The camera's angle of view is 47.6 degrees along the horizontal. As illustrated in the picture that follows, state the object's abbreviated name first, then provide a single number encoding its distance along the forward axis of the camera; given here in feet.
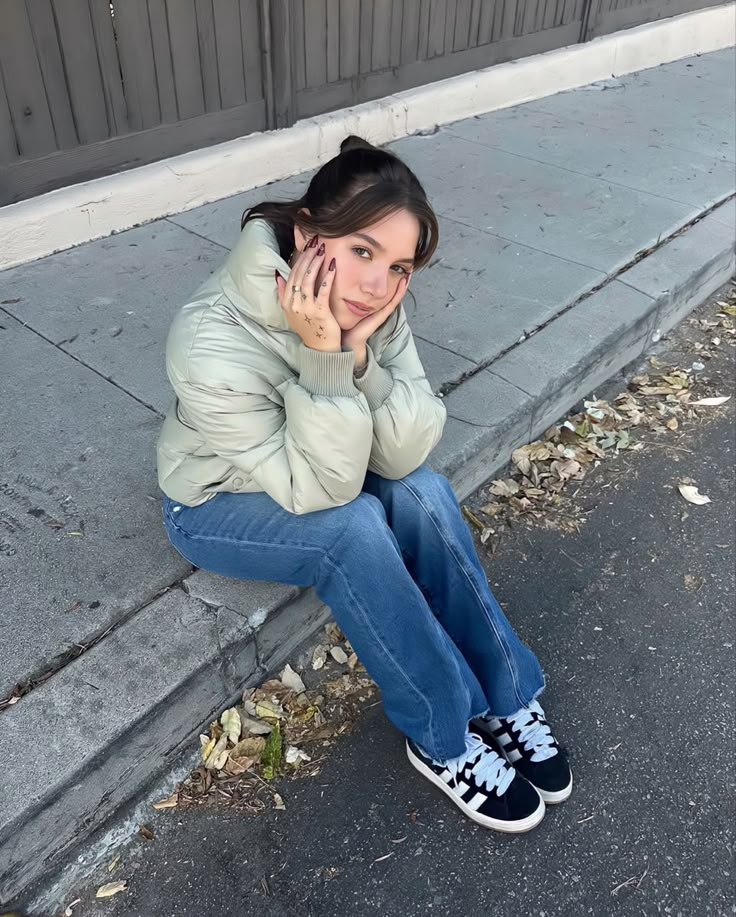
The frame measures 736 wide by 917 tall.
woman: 6.60
